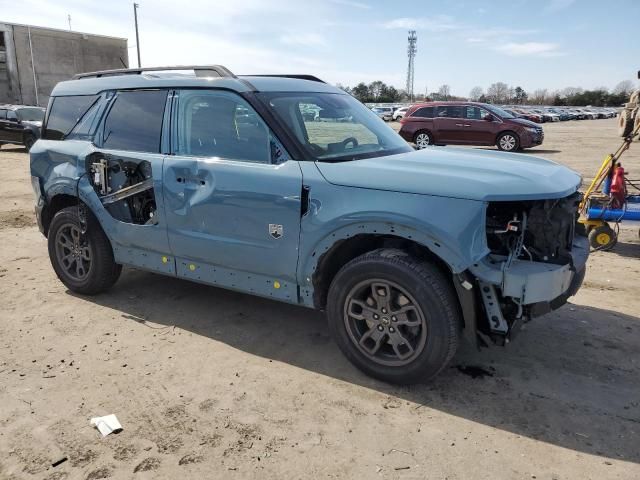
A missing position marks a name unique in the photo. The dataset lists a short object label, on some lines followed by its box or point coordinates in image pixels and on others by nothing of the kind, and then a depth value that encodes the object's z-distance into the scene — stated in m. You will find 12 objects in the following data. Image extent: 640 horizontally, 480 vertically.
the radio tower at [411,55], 109.38
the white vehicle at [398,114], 39.03
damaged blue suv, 3.12
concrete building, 49.72
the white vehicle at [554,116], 53.31
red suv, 18.75
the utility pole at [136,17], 53.06
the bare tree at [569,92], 111.71
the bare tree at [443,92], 122.55
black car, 18.09
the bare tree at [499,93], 122.62
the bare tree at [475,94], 133.00
